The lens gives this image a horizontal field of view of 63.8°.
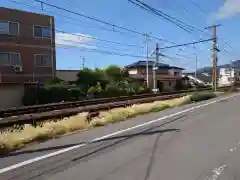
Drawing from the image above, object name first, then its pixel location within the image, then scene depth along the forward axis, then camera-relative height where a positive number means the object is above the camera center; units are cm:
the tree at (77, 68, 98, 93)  2534 +82
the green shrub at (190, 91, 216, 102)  1868 -127
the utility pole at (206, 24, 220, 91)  2686 +470
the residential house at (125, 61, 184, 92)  3890 +204
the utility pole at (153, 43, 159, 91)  2822 +356
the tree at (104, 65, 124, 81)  2991 +190
